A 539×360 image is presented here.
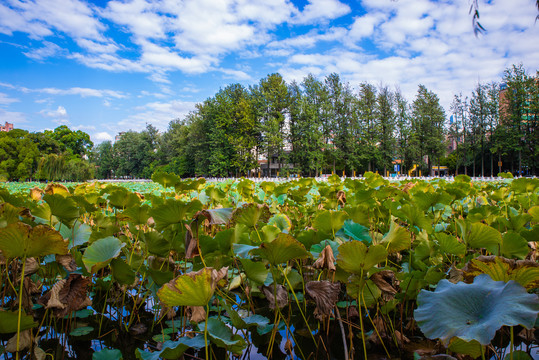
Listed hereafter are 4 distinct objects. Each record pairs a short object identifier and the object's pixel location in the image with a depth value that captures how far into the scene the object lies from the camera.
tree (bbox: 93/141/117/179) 184.70
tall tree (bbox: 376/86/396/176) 93.77
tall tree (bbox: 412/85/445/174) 92.00
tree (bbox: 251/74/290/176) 89.16
